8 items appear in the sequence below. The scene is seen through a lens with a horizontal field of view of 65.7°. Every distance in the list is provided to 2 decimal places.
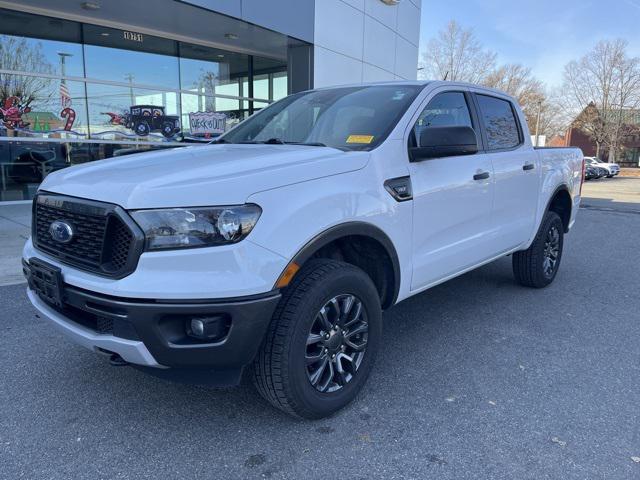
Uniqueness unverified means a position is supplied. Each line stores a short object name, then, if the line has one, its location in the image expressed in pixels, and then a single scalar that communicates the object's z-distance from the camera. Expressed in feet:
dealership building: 34.01
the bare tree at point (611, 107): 152.15
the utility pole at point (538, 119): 160.80
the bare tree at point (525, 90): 160.35
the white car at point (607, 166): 112.78
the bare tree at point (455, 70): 112.16
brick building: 164.55
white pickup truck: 7.22
